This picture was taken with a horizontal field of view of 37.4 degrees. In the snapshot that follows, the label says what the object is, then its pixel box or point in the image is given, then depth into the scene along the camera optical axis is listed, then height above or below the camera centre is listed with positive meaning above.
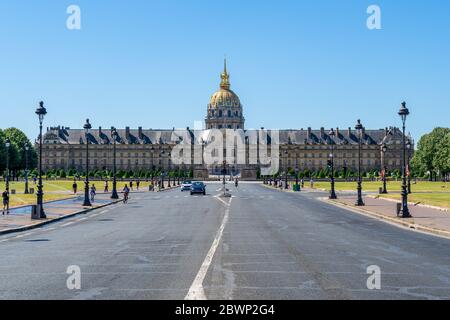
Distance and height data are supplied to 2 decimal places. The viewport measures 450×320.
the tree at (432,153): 123.62 +2.13
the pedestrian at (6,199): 34.00 -1.77
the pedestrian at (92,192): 50.64 -2.12
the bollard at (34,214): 30.03 -2.24
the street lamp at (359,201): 43.81 -2.48
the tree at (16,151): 121.56 +2.79
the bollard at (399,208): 32.69 -2.20
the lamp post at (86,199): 42.85 -2.24
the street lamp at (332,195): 55.58 -2.62
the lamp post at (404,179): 32.16 -0.79
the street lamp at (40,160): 30.86 +0.21
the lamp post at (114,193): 56.28 -2.44
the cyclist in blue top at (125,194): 50.41 -2.25
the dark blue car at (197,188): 67.25 -2.44
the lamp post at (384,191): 63.81 -2.69
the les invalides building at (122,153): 196.45 +2.86
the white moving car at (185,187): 84.18 -2.89
